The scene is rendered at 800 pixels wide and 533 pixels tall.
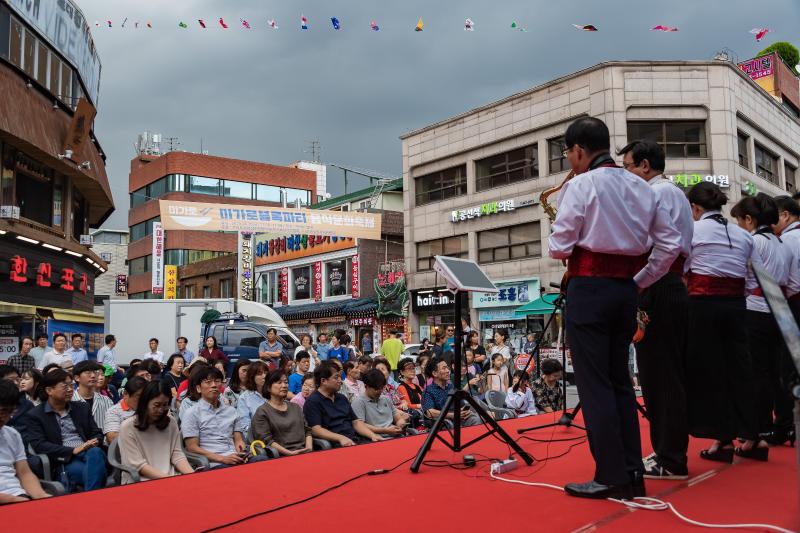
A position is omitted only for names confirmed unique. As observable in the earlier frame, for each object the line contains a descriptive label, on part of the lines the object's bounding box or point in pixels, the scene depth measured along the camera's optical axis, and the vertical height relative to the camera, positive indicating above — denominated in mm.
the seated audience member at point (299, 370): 9406 -740
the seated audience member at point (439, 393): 7867 -873
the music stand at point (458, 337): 3982 -103
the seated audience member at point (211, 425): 5668 -866
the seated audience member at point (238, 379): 7913 -656
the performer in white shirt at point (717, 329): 3916 -68
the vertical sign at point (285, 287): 35062 +1833
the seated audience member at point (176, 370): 10133 -708
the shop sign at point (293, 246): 31812 +3798
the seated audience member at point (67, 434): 4910 -880
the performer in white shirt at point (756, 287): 4652 +231
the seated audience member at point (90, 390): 6586 -633
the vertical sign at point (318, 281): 32781 +2009
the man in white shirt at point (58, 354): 12066 -522
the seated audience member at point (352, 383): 8398 -778
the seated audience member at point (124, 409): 5641 -738
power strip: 3686 -807
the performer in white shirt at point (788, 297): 4605 +137
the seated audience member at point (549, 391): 8588 -929
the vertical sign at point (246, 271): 30500 +2396
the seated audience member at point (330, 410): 6234 -821
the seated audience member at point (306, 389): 7506 -741
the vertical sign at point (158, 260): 42912 +4093
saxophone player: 3154 +188
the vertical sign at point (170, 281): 43250 +2721
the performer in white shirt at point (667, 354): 3515 -193
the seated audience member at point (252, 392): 7134 -749
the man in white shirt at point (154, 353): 14406 -633
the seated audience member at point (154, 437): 4762 -812
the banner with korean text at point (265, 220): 22641 +3772
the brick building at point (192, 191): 45438 +9452
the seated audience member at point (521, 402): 8633 -1052
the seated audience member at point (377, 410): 6871 -912
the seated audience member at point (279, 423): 5820 -871
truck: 18250 +63
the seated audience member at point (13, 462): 4180 -863
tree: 36312 +14308
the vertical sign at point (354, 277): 30550 +2040
